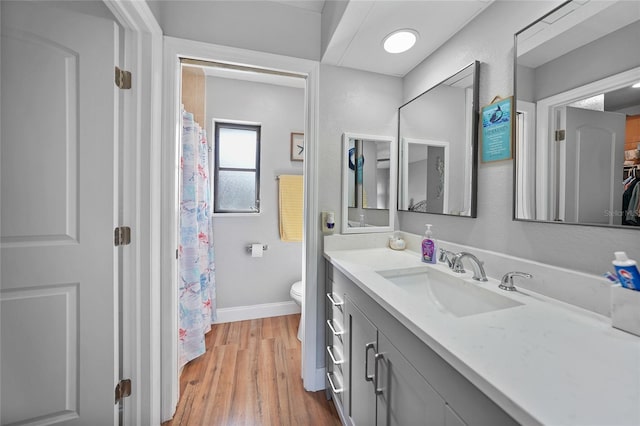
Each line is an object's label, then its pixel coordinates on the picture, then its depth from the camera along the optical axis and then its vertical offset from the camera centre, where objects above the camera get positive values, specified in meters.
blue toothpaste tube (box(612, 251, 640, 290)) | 0.63 -0.15
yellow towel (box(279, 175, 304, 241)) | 2.53 +0.03
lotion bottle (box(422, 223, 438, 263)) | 1.32 -0.21
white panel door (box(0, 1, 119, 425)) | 1.01 -0.04
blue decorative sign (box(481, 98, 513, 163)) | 1.03 +0.36
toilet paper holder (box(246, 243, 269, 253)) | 2.48 -0.39
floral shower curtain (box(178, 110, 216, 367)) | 1.78 -0.34
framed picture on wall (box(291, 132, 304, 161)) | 2.57 +0.68
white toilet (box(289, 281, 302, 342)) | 2.24 -0.77
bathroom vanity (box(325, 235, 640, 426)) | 0.43 -0.32
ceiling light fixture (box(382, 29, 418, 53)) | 1.30 +0.94
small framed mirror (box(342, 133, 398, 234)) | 1.63 +0.20
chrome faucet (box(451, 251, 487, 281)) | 1.05 -0.24
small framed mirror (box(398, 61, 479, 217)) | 1.20 +0.37
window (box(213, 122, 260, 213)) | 2.47 +0.42
